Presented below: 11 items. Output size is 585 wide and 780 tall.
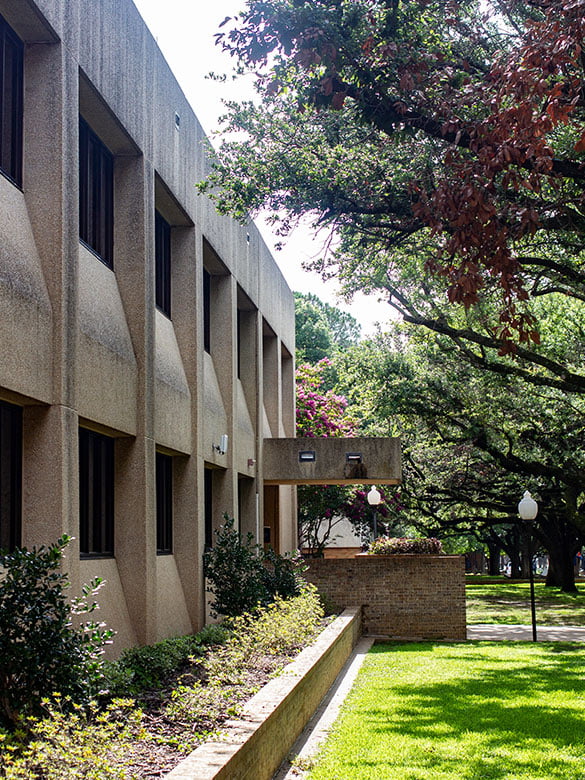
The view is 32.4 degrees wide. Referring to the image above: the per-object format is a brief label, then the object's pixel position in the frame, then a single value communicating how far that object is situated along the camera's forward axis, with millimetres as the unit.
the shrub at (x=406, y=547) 23531
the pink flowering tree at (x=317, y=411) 34000
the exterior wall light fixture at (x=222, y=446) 17922
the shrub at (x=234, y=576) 15570
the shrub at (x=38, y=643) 6924
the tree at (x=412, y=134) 6621
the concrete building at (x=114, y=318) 9453
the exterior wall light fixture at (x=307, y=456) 23719
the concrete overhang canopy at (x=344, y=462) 23500
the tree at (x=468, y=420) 27219
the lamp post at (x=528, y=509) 21625
